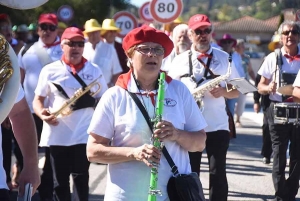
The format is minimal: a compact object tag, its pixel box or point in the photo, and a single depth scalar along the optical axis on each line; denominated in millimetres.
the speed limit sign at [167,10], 22463
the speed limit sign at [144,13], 32662
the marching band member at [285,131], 13396
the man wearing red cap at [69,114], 11972
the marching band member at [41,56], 14453
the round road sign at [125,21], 28906
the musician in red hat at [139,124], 7245
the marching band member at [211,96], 11810
